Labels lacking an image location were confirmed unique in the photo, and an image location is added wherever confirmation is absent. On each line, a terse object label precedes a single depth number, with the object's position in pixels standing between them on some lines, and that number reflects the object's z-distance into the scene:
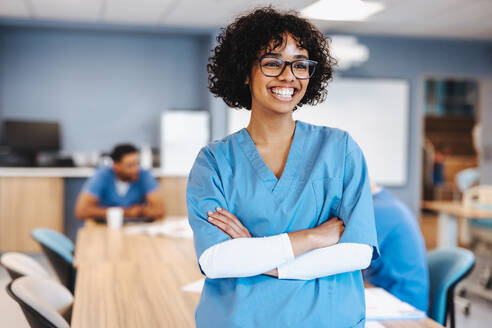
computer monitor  6.19
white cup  3.49
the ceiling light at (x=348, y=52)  5.23
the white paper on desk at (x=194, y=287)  2.02
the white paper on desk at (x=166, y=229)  3.30
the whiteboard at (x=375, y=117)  6.60
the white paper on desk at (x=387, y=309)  1.70
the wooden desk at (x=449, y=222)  4.84
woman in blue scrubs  1.29
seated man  3.82
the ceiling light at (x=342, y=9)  4.87
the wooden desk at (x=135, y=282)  1.70
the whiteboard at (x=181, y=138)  6.31
